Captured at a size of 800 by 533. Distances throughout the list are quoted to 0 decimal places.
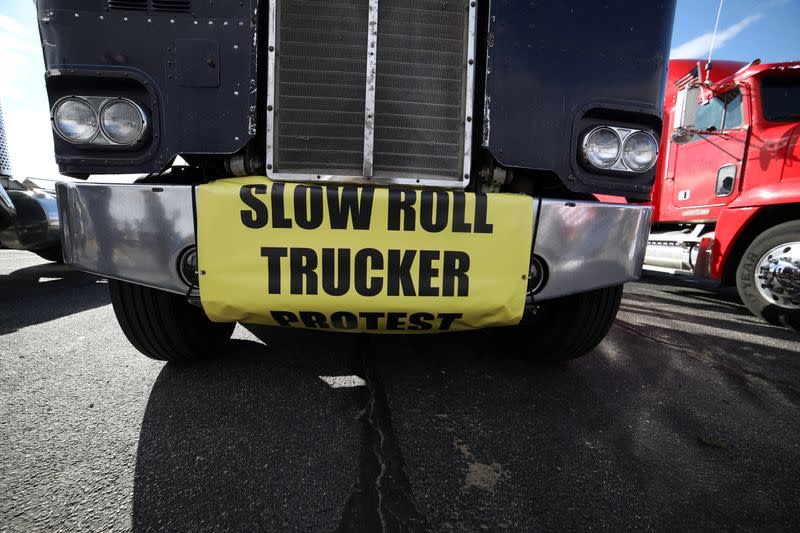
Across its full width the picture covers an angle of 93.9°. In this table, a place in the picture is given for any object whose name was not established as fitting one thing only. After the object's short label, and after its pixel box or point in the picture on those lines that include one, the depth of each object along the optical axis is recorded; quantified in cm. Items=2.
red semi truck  313
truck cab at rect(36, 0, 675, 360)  133
